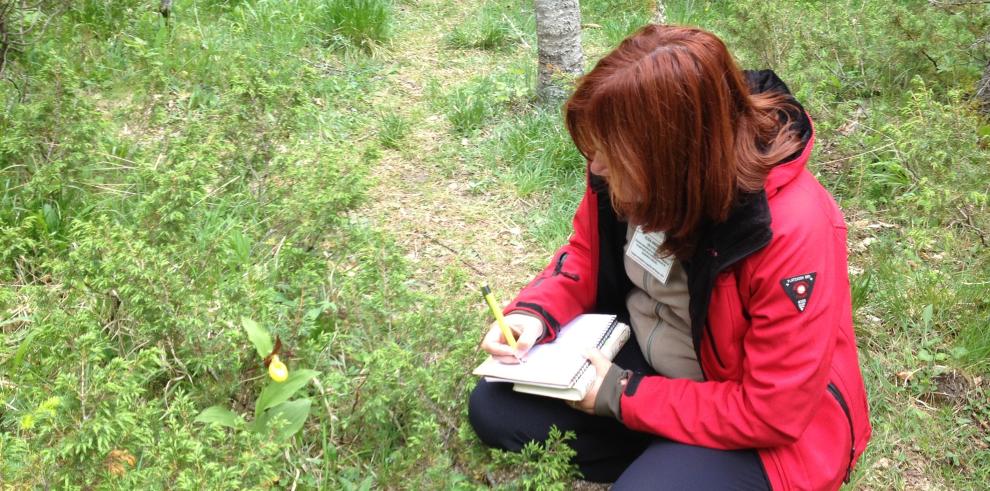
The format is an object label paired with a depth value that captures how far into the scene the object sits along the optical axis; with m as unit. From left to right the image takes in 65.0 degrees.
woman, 1.76
